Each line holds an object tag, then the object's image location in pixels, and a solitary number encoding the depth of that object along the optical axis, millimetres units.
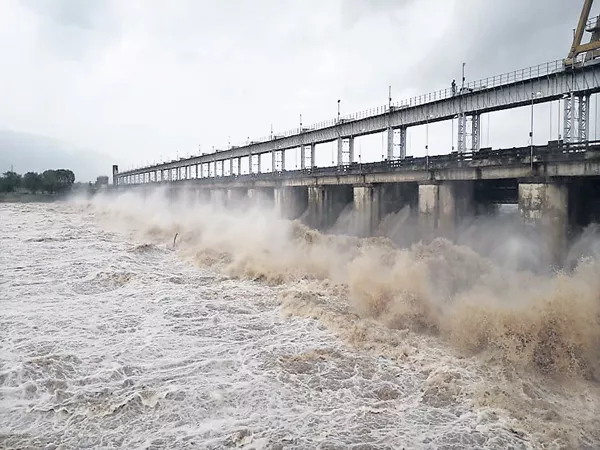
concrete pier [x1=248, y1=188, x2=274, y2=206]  44938
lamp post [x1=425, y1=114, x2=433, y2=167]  29273
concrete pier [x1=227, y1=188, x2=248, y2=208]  49781
